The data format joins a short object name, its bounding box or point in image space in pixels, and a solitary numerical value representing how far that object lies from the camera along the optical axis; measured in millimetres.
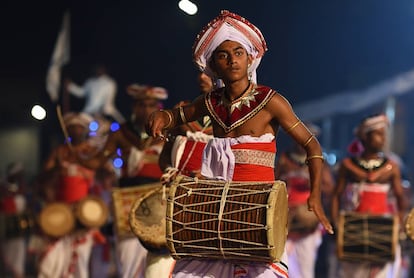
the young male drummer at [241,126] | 6309
